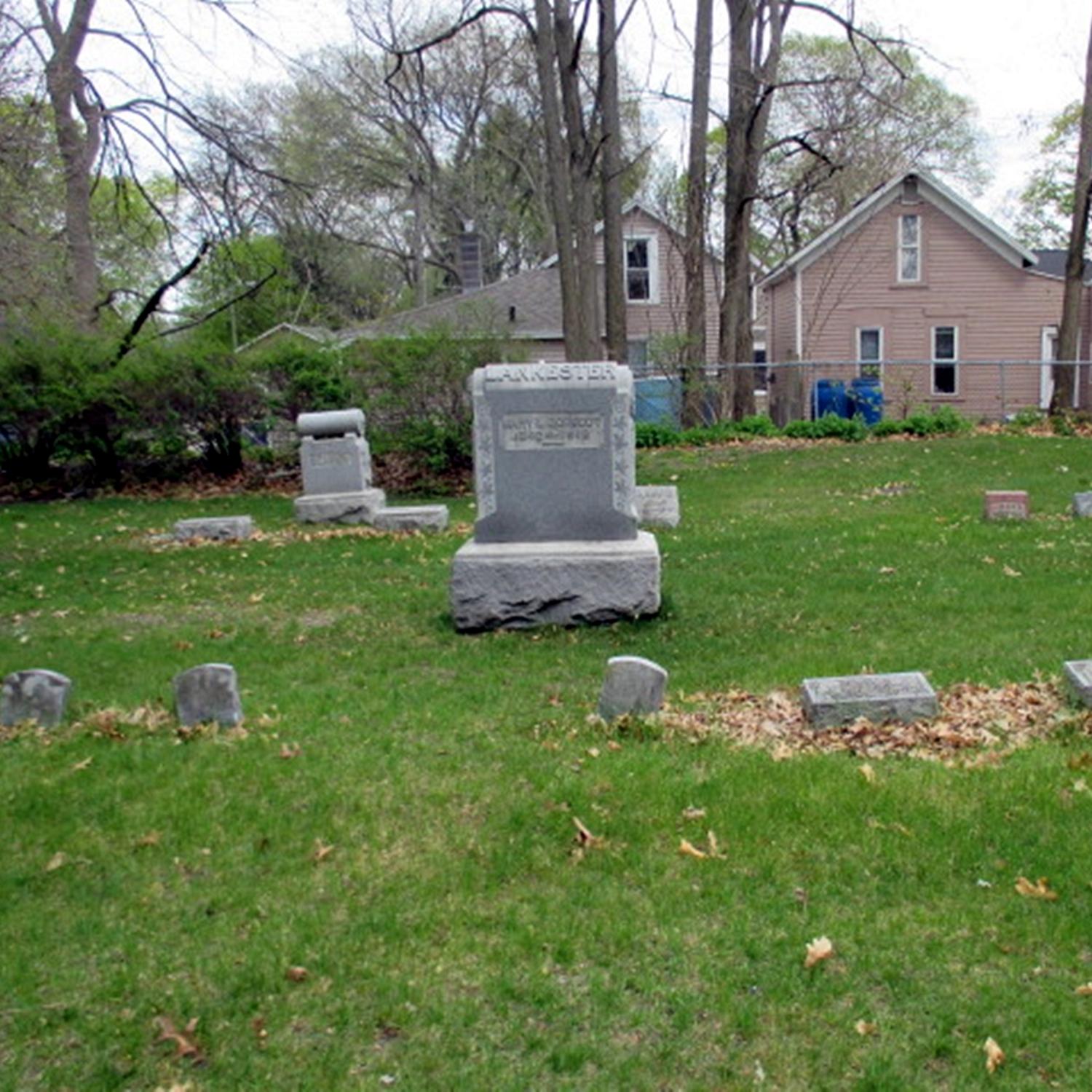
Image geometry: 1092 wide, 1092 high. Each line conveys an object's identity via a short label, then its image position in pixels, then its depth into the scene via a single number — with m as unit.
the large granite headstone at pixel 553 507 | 7.79
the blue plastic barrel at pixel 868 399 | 23.73
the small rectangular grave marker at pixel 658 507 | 12.35
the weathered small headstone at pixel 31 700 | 5.71
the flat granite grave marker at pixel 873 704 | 5.40
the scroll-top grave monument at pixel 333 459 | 14.68
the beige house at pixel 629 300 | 29.94
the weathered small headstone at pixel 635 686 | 5.55
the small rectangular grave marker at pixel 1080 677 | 5.42
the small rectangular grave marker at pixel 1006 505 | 11.60
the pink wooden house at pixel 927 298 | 29.09
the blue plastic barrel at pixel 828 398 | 24.48
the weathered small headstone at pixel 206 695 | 5.54
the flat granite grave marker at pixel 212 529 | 12.87
